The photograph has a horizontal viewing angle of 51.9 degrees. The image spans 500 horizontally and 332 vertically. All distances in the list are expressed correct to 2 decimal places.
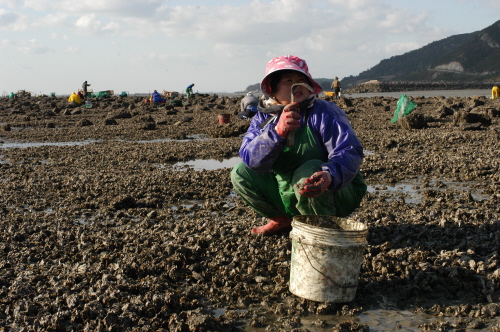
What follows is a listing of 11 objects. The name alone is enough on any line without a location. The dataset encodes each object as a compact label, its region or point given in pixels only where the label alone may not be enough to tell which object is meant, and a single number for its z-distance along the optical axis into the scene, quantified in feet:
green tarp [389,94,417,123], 46.24
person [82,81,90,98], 123.65
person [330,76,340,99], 95.19
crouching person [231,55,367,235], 10.89
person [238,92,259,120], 39.42
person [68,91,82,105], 101.22
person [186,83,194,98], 112.15
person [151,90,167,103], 96.27
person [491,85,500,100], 75.64
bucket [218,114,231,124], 48.21
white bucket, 9.41
